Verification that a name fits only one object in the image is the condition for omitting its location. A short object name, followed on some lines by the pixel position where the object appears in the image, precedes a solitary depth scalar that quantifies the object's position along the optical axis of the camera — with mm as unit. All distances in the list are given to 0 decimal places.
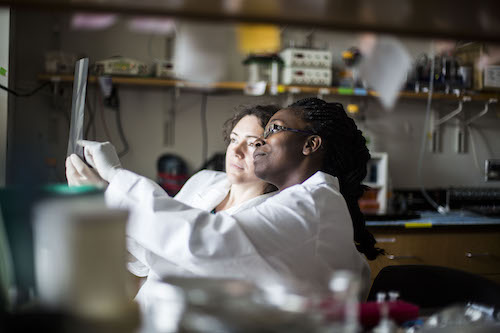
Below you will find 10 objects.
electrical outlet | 3682
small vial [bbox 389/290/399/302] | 779
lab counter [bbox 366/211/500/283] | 2916
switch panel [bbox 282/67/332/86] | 3281
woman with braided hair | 1111
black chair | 1058
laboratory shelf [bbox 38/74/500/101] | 3080
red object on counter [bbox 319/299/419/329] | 749
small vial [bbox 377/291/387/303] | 795
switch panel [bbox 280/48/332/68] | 3260
